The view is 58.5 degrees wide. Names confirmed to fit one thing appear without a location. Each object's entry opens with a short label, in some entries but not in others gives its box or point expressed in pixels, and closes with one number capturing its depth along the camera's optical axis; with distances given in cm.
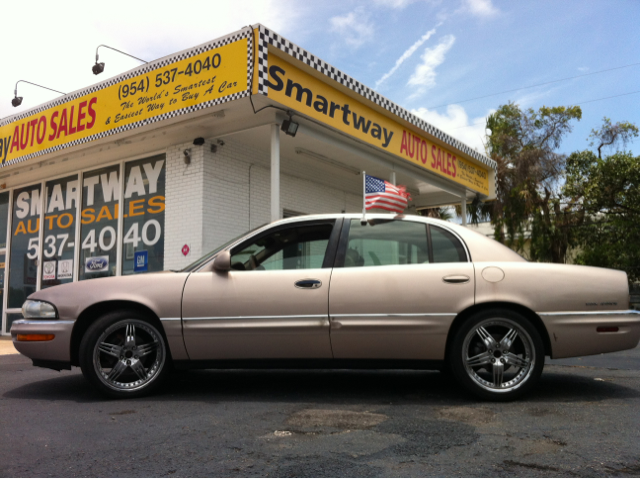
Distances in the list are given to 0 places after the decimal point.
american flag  634
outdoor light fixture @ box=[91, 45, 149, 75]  1082
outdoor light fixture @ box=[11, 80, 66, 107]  1257
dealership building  813
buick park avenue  423
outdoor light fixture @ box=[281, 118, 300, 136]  836
